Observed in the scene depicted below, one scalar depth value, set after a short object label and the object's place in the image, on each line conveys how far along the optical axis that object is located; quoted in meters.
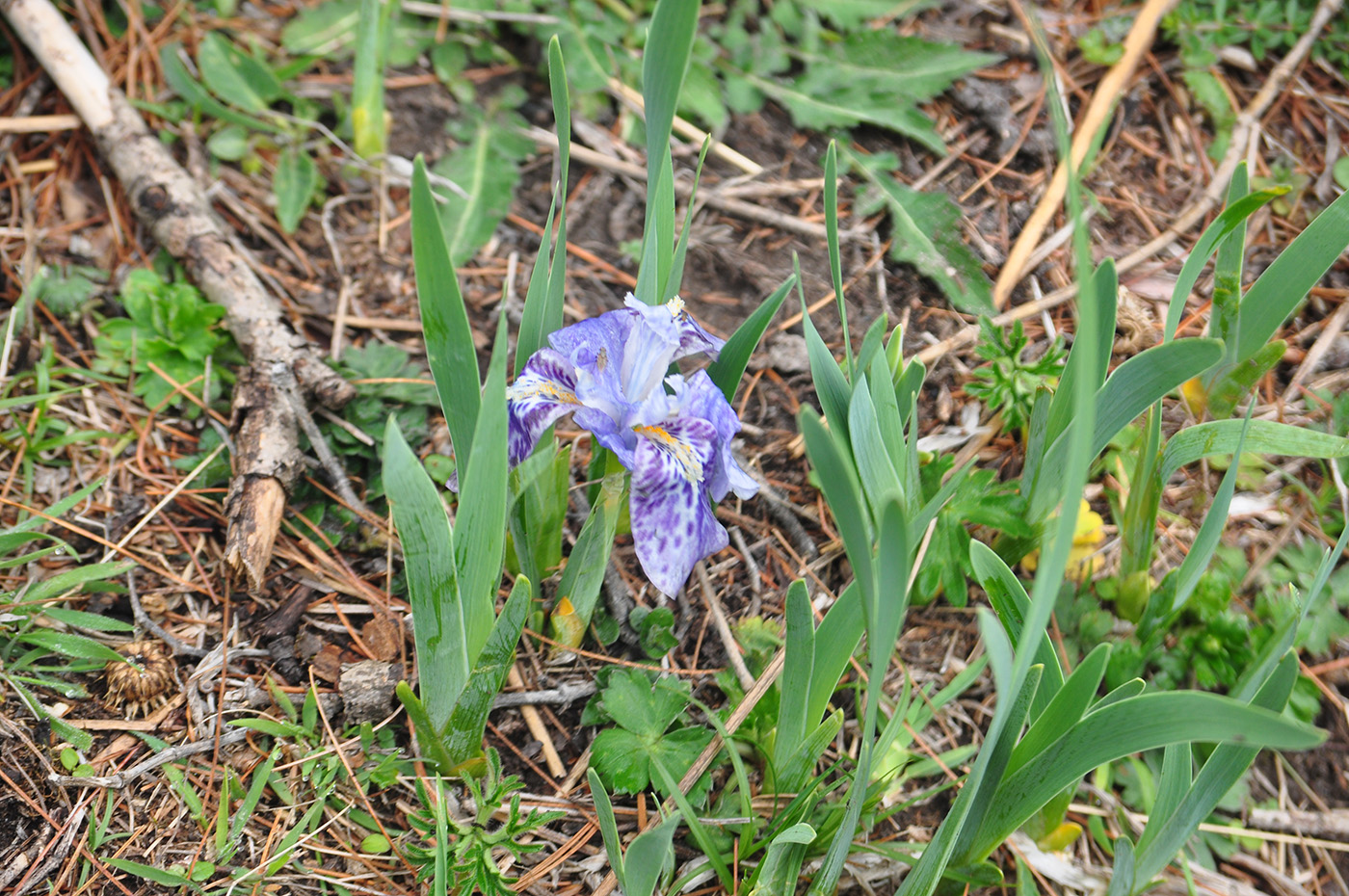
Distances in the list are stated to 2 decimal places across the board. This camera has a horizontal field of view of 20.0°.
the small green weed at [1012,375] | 0.87
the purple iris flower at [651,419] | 0.80
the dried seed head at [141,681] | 0.82
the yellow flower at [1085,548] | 0.87
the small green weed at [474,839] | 0.79
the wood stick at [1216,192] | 0.92
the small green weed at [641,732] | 0.81
